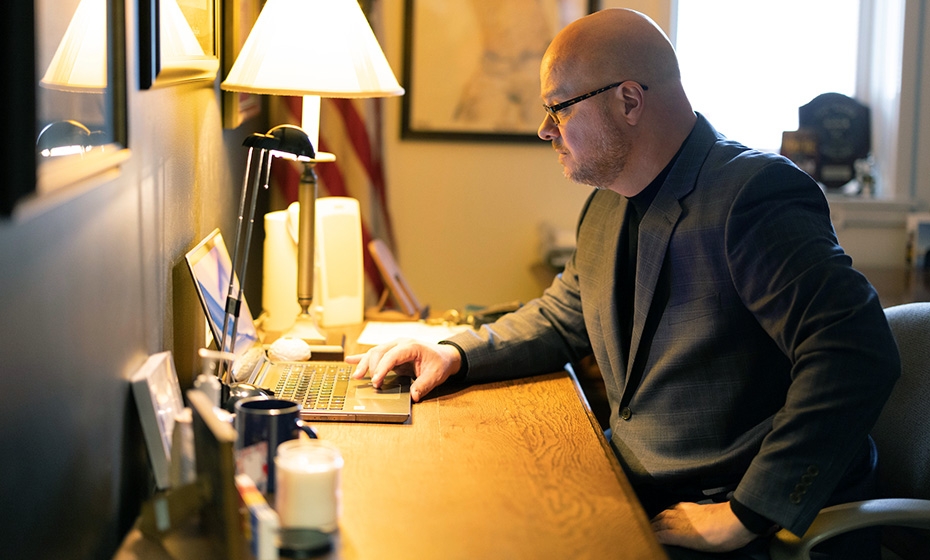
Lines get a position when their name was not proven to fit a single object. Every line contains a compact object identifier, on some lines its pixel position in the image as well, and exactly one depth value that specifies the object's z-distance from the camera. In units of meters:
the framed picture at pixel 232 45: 1.85
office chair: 1.39
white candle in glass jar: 0.85
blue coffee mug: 0.98
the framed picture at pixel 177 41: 1.10
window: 3.24
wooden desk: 0.91
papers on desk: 1.91
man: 1.19
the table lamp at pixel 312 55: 1.58
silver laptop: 1.33
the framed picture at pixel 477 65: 2.95
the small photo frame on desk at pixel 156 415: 1.03
